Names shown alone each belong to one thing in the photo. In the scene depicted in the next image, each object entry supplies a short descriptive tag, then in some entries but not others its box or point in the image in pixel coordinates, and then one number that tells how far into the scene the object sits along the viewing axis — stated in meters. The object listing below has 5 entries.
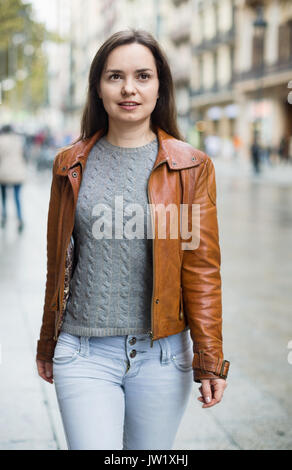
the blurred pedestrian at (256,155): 27.58
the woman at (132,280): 2.18
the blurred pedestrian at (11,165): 11.95
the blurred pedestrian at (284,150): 35.72
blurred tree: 23.27
